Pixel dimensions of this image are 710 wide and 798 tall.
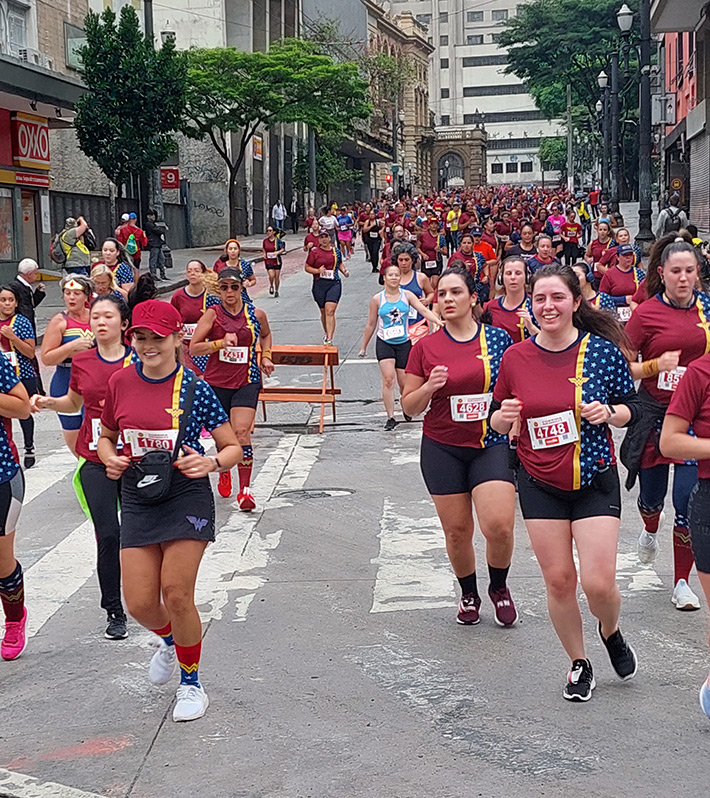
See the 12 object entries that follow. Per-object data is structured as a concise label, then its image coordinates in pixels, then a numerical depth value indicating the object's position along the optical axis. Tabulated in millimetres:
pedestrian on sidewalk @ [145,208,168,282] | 30625
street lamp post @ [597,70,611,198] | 49312
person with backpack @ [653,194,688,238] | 22656
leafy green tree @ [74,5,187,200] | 28969
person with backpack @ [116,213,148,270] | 25328
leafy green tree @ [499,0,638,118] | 54562
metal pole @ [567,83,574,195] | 70062
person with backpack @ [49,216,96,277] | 21750
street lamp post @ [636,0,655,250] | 29906
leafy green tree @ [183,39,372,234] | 40219
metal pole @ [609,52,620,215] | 43375
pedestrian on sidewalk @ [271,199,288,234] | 50031
